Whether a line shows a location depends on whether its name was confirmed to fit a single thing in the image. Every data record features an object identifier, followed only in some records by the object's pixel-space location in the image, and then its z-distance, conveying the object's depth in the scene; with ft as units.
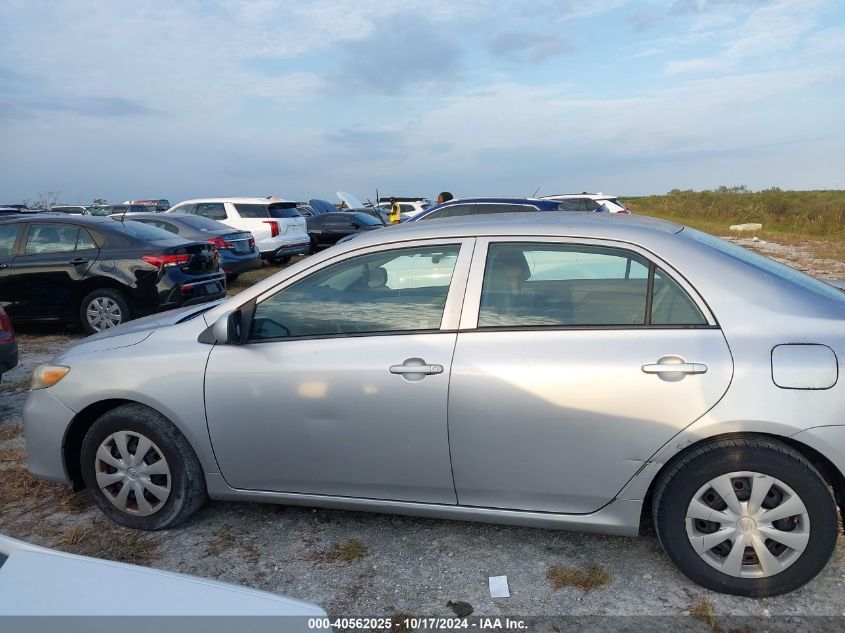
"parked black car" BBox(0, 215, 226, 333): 25.95
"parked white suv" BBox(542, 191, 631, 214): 60.49
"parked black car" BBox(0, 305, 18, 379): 16.84
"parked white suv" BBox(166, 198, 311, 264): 47.16
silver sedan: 8.47
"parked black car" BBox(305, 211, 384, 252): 61.26
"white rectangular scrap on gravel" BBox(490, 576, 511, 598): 9.15
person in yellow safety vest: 61.53
